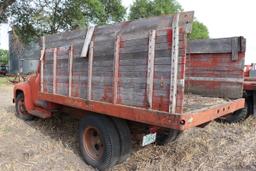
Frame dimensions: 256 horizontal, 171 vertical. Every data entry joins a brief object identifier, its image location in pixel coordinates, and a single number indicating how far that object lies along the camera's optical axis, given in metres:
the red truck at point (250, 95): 6.62
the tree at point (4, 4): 19.41
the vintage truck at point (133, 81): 3.25
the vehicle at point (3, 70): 35.12
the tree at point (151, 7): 43.62
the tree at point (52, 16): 22.27
